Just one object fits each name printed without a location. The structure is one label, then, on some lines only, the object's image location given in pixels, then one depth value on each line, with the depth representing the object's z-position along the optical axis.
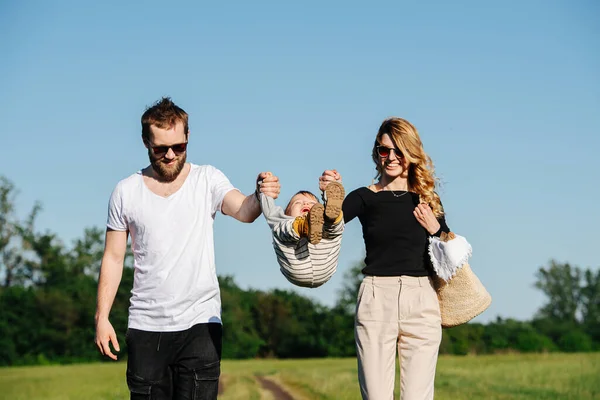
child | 6.04
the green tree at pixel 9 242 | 75.31
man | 6.45
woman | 7.05
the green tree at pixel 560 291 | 102.62
